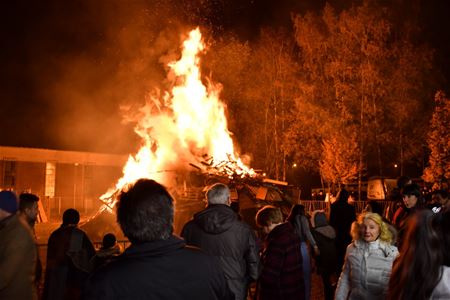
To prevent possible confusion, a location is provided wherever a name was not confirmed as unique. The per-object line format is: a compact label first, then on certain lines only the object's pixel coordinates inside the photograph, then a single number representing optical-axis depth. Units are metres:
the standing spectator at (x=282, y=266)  5.16
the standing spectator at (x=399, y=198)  6.85
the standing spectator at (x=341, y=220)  8.70
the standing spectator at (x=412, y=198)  6.48
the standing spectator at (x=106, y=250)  6.48
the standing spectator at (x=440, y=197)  8.09
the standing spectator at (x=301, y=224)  8.01
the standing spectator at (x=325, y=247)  8.45
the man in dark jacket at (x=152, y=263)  2.27
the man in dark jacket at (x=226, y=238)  5.14
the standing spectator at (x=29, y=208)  6.02
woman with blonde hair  4.39
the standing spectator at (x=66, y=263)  6.03
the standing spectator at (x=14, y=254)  4.00
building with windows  31.14
